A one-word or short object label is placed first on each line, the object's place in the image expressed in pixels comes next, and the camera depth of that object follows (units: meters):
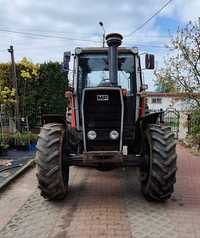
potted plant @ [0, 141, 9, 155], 5.73
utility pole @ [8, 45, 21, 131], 8.61
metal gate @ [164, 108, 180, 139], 8.94
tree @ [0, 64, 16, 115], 9.09
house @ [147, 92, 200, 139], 7.14
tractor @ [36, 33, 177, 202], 2.89
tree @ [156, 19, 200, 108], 6.48
